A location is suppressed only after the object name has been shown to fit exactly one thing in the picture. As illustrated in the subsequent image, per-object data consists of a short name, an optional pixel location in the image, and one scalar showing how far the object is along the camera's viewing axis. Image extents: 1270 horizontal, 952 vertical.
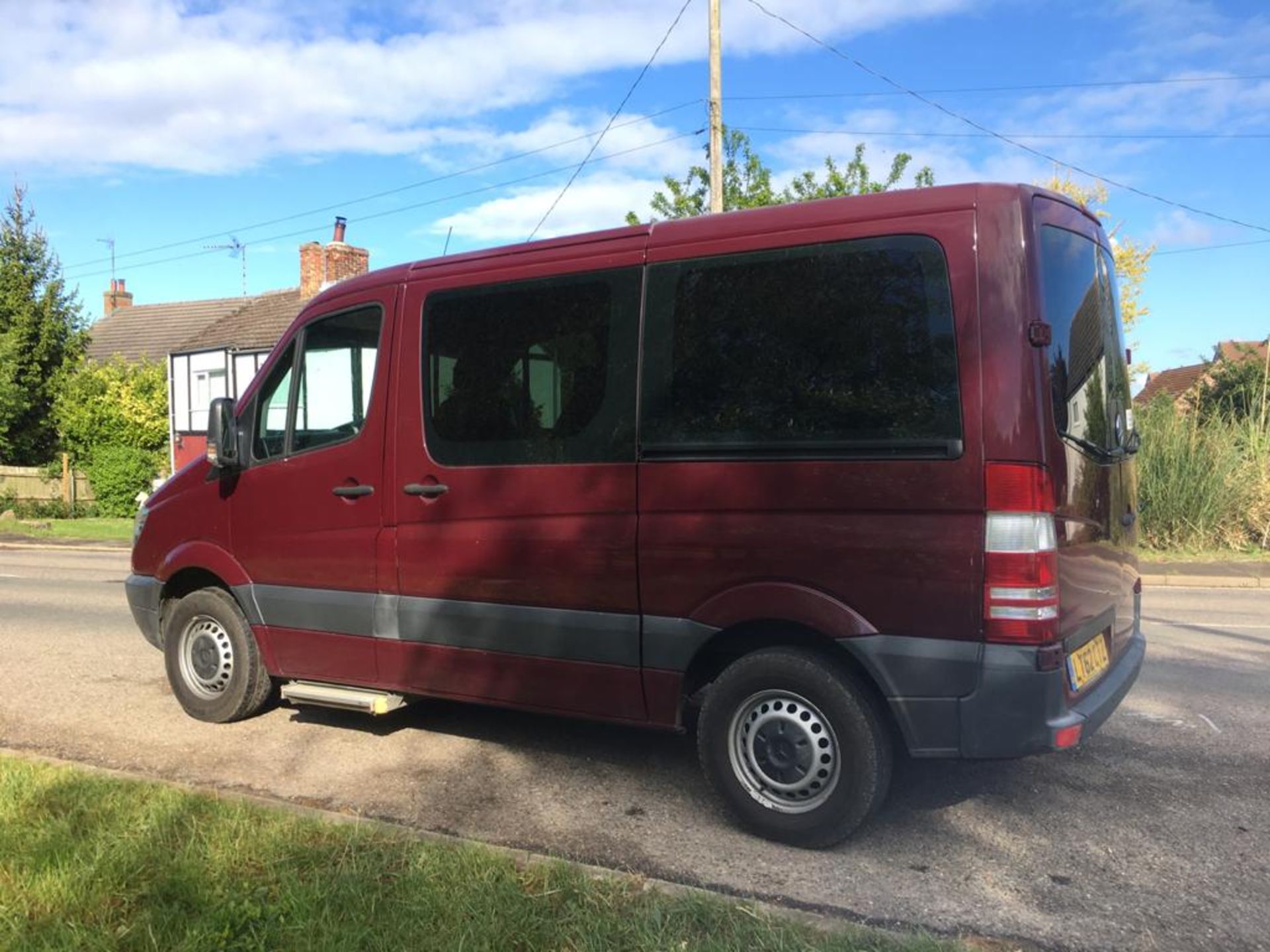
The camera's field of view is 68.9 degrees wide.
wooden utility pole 15.10
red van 3.25
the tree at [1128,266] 20.80
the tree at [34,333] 26.52
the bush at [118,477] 24.98
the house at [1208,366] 18.95
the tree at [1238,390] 15.87
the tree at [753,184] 18.33
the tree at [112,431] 25.08
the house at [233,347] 26.16
